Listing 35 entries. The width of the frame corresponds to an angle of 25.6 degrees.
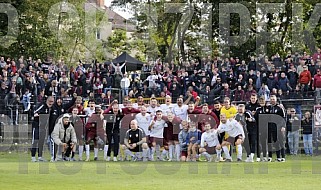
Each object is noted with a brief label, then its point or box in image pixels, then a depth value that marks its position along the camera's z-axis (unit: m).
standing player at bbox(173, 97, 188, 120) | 23.92
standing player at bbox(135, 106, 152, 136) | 23.48
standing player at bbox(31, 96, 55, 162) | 22.53
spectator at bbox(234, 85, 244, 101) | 29.95
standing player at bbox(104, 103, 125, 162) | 22.99
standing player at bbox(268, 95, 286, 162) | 22.33
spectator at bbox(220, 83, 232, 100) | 30.20
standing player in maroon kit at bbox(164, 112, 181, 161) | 23.08
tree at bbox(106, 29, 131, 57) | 77.31
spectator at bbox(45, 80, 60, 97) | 31.92
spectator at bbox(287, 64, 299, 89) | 29.41
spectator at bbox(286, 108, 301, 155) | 25.44
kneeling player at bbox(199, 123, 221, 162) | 22.09
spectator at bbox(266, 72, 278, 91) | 29.58
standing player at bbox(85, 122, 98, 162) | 23.92
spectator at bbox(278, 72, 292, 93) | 29.14
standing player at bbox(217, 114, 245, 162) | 22.02
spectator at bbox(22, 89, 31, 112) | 30.23
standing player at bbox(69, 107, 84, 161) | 23.56
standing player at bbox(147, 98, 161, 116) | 24.31
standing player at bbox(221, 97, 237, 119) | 23.04
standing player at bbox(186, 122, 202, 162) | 22.41
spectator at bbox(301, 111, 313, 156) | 25.30
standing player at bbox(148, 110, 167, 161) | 23.25
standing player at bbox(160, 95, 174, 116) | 24.25
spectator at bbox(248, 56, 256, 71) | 31.88
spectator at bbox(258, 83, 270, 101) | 28.98
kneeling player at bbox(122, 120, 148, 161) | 22.55
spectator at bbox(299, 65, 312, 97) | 28.70
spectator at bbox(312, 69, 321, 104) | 28.00
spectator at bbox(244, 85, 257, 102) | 29.58
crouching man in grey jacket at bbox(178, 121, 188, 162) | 22.67
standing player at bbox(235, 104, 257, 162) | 22.58
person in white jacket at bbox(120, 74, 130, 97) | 33.88
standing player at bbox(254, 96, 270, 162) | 22.67
